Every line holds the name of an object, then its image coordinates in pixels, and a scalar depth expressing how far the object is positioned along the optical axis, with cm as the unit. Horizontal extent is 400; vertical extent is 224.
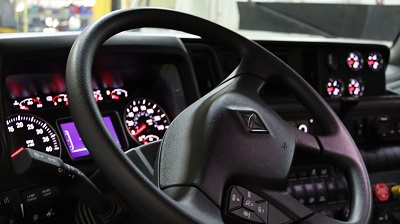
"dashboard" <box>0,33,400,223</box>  134
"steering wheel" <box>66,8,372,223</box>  85
